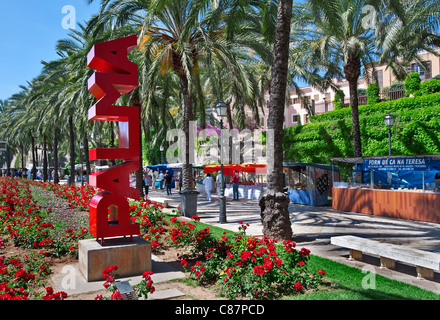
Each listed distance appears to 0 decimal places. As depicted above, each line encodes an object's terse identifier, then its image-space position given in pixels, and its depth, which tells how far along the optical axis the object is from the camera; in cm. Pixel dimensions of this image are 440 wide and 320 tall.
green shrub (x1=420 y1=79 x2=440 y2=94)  1891
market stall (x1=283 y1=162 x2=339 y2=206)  1827
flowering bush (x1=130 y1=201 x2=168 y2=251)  870
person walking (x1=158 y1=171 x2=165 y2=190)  3372
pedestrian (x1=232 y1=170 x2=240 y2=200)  2108
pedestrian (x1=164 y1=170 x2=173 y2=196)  2452
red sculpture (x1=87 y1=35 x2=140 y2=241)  643
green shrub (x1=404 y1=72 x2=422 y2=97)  1970
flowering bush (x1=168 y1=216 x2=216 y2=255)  712
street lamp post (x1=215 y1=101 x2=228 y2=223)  1264
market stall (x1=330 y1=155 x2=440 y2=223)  1292
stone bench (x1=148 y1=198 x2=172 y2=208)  1627
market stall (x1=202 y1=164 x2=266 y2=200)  2191
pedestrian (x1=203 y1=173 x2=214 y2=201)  1998
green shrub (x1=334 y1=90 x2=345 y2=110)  2489
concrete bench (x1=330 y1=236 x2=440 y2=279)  618
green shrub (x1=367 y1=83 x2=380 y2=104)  2188
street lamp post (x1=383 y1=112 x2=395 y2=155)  1544
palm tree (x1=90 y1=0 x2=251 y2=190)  1361
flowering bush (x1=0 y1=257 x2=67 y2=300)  405
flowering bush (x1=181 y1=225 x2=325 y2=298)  516
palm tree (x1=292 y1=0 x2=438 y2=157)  1466
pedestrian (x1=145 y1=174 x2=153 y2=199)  3650
